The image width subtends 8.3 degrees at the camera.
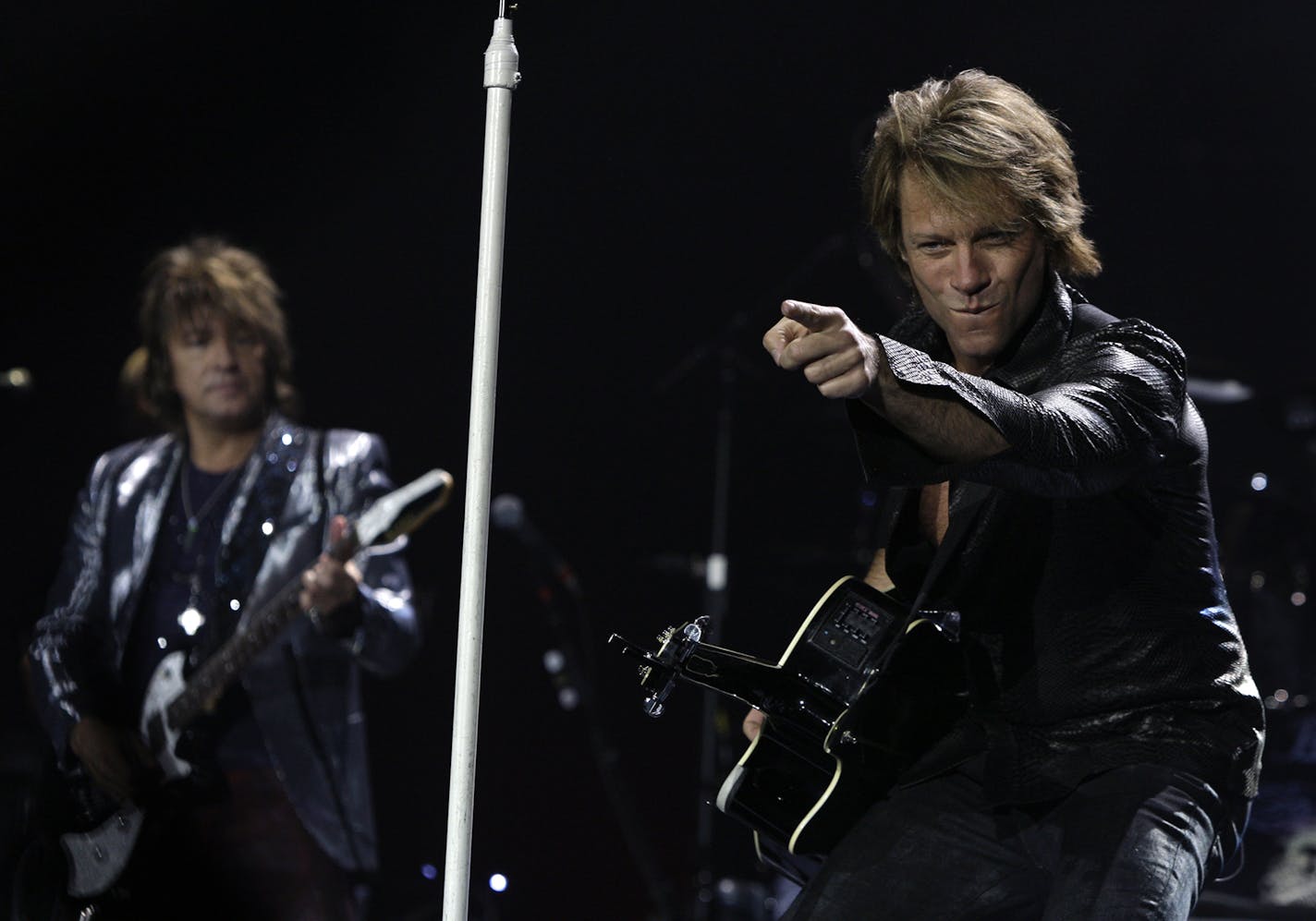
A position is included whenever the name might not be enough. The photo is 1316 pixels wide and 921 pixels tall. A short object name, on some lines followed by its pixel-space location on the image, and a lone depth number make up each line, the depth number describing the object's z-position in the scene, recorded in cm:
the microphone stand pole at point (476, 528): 896
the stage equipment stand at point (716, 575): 1102
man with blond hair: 918
